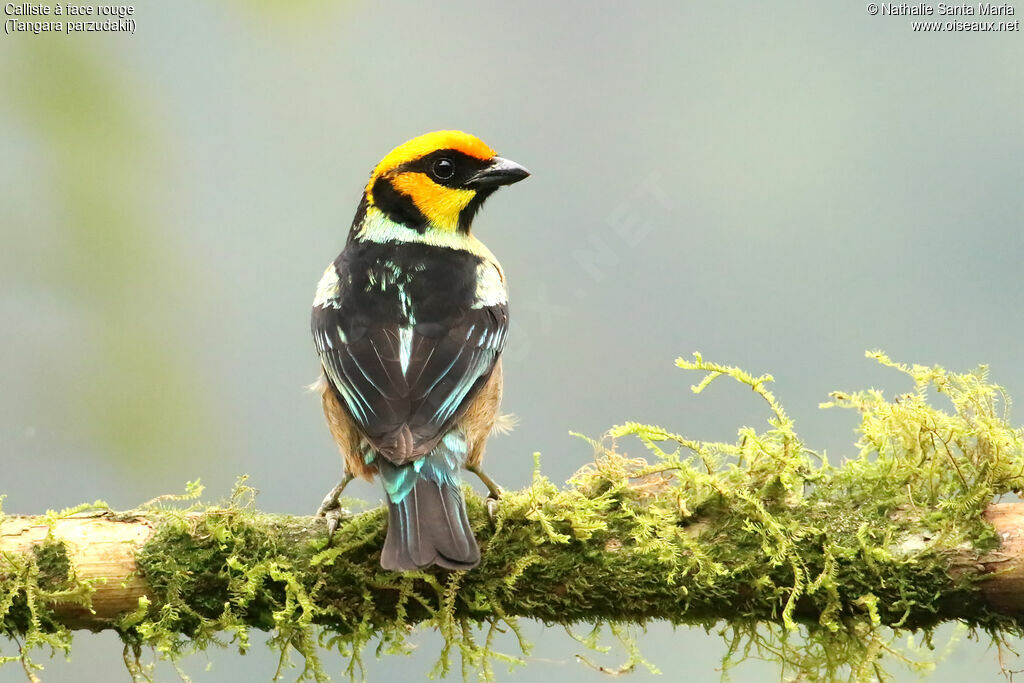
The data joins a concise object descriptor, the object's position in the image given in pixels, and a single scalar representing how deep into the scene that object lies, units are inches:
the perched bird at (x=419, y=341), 305.3
